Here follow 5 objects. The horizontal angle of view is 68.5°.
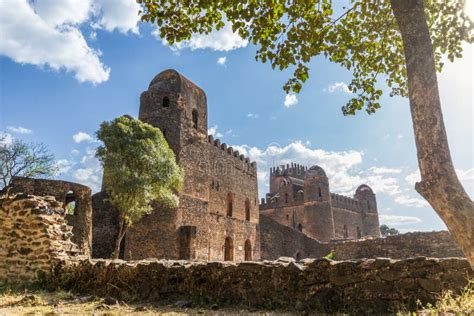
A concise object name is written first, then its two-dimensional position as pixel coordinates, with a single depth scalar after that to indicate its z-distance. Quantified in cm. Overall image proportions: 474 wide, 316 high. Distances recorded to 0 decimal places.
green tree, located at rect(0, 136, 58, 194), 2578
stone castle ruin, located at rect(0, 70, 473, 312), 496
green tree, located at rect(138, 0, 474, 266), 294
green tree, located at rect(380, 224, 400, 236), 7525
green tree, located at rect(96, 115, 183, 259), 1448
